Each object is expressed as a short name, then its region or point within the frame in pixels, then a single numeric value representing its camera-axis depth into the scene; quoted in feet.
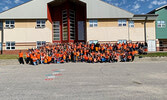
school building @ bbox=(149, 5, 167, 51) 69.77
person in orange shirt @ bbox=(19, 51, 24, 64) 39.46
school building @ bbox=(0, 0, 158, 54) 61.93
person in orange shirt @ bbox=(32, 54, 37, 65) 37.73
